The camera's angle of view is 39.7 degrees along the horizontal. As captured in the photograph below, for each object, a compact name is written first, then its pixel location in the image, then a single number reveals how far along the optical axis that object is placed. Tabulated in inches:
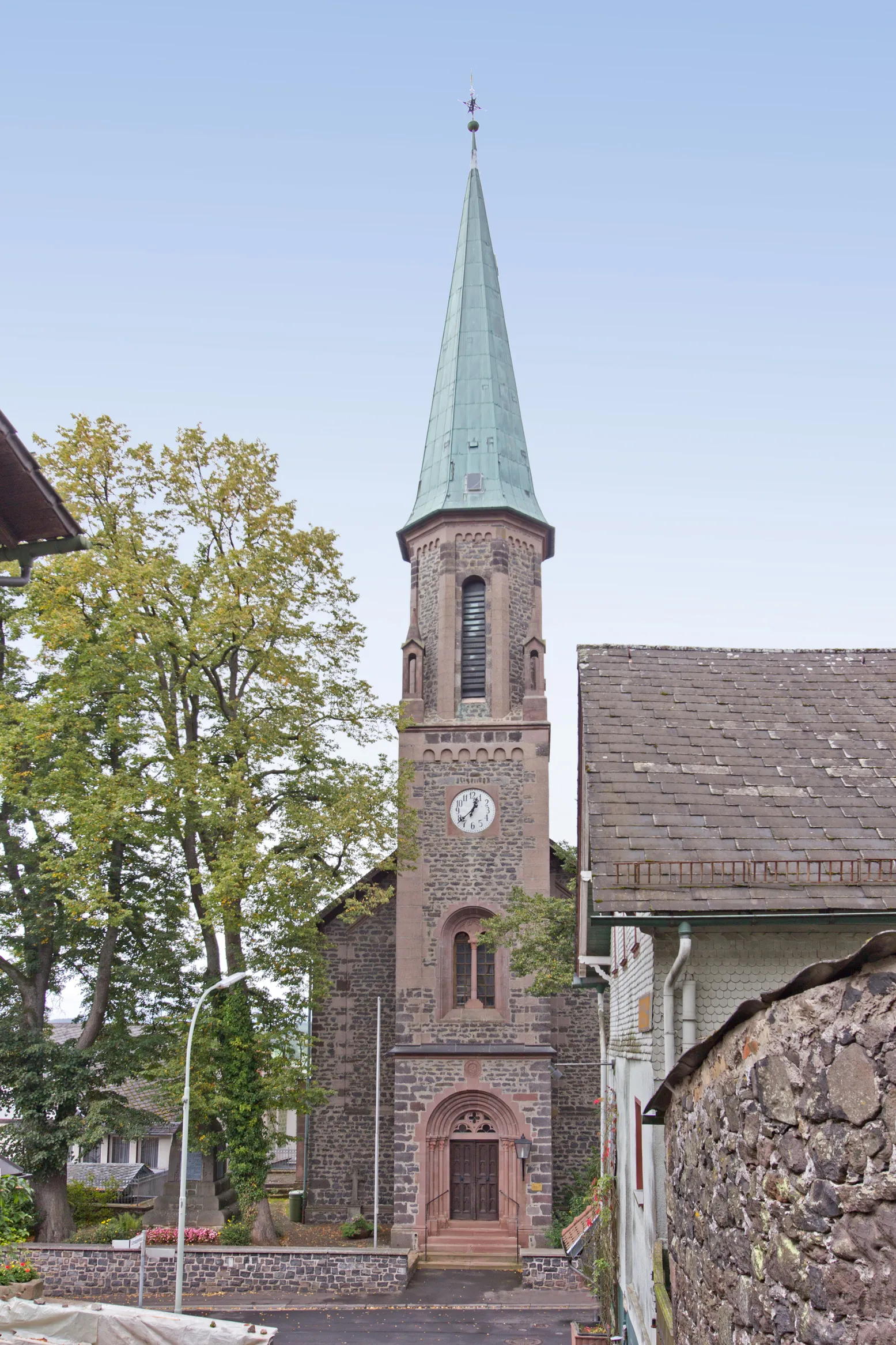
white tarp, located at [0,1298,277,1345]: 510.6
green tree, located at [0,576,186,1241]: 983.0
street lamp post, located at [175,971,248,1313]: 735.7
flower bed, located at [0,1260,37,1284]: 684.1
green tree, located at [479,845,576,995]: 938.7
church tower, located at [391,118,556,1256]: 1135.6
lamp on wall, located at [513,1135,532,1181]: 1104.8
